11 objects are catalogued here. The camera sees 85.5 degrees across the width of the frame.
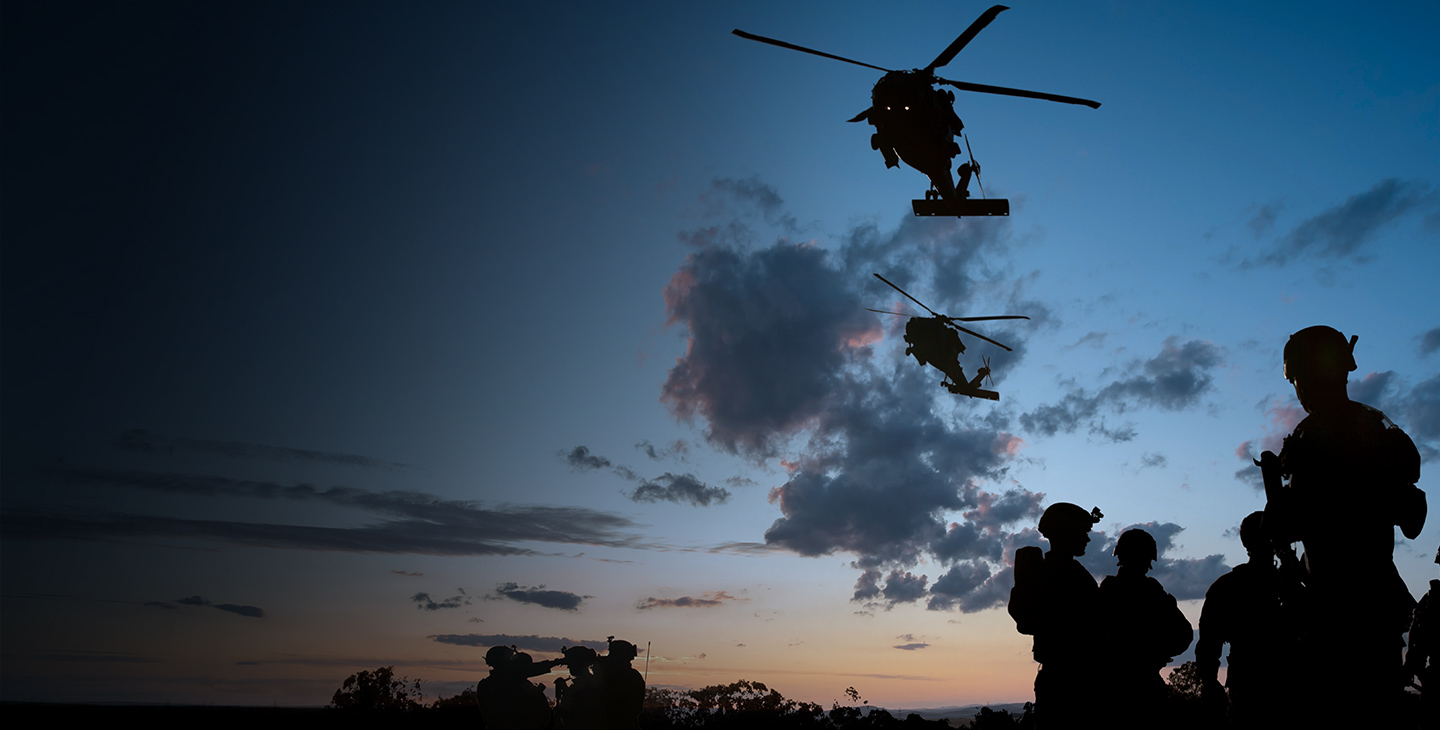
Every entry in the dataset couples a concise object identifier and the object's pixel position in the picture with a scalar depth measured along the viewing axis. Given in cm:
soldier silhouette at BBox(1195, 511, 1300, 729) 359
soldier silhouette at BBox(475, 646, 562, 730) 1043
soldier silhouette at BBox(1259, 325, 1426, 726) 337
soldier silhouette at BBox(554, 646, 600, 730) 913
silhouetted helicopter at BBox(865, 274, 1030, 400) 3078
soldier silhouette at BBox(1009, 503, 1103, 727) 423
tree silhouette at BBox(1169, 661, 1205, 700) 2815
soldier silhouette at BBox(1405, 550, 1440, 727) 495
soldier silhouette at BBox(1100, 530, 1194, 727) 408
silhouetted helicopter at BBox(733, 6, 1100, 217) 2030
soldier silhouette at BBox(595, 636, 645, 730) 914
